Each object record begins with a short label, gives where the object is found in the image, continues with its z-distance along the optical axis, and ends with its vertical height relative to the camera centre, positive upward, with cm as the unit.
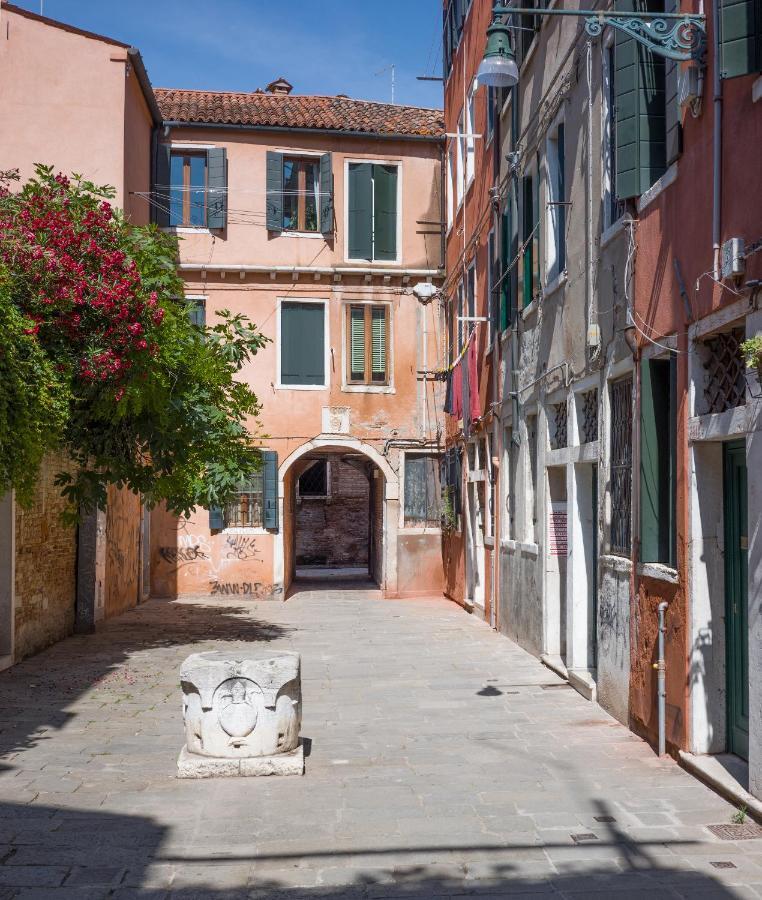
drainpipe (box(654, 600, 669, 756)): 758 -124
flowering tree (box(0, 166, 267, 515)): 867 +162
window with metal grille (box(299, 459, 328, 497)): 3372 +117
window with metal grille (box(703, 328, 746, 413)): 670 +93
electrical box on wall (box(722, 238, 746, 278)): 615 +148
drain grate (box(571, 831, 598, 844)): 571 -174
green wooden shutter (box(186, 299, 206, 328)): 2088 +401
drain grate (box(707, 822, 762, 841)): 565 -171
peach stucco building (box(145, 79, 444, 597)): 2095 +446
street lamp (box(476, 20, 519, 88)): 784 +343
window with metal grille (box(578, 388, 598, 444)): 1030 +98
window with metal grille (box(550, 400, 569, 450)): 1174 +99
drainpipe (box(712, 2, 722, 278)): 652 +209
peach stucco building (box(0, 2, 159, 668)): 1655 +655
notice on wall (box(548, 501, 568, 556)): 1195 -23
